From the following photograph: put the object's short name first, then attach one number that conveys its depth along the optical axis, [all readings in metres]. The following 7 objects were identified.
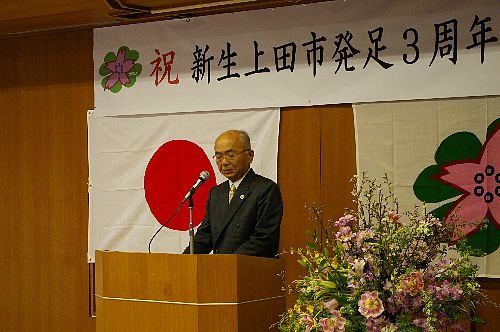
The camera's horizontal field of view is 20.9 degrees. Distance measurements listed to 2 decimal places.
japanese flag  8.97
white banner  8.07
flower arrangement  4.52
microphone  6.22
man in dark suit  7.17
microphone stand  6.26
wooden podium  5.88
